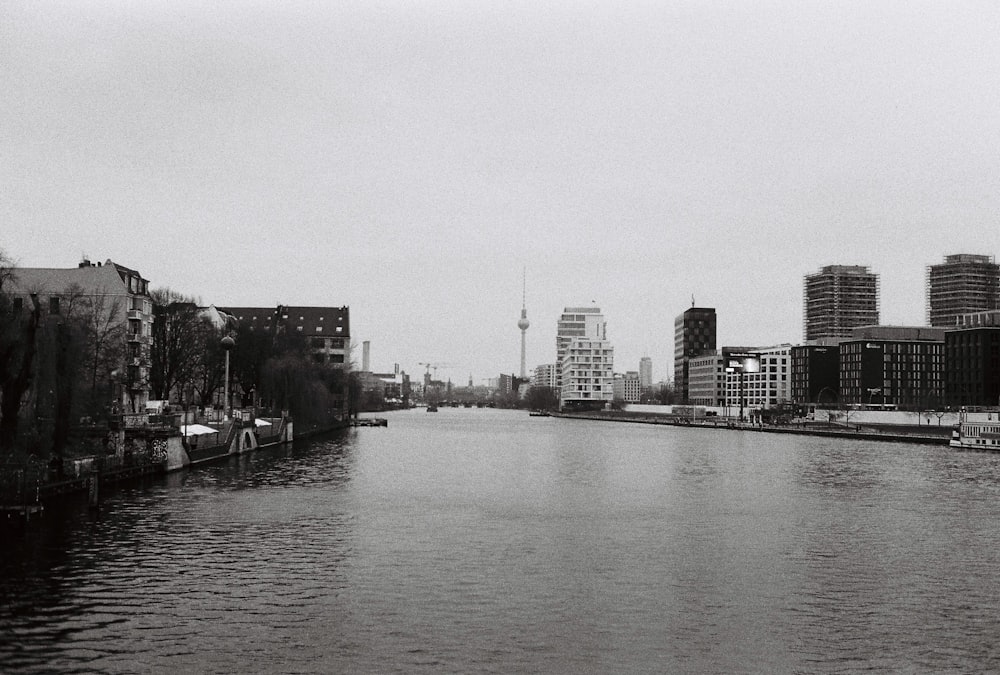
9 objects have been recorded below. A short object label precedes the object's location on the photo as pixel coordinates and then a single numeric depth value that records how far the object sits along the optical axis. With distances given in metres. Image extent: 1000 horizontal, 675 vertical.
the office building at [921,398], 182.12
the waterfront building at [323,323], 177.12
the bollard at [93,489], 39.78
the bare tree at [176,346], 89.25
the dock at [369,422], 152.12
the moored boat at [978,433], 107.50
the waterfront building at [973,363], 179.12
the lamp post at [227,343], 74.55
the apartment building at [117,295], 89.44
